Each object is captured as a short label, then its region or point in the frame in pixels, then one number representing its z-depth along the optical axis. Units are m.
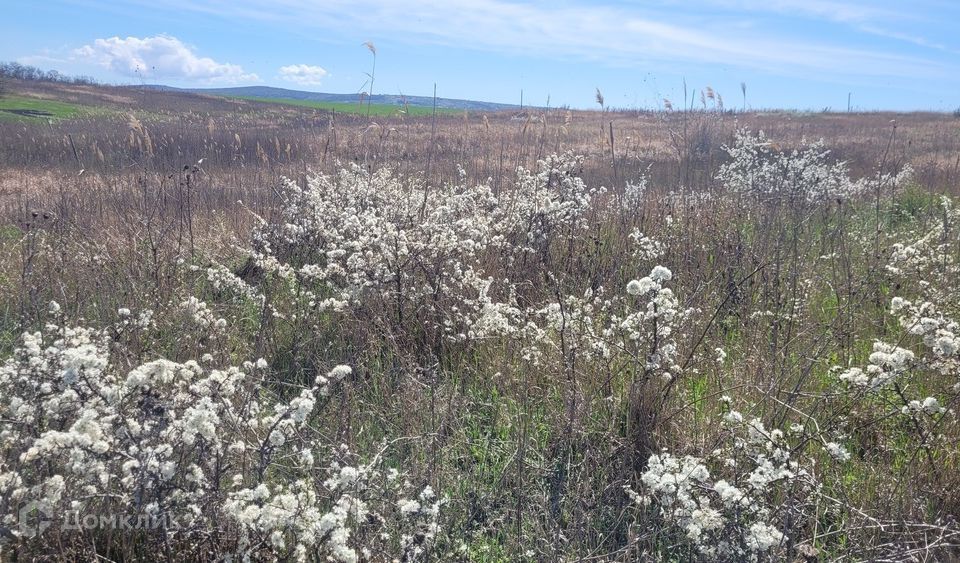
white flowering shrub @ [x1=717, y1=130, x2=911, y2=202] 8.27
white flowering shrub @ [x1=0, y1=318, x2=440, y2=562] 2.09
